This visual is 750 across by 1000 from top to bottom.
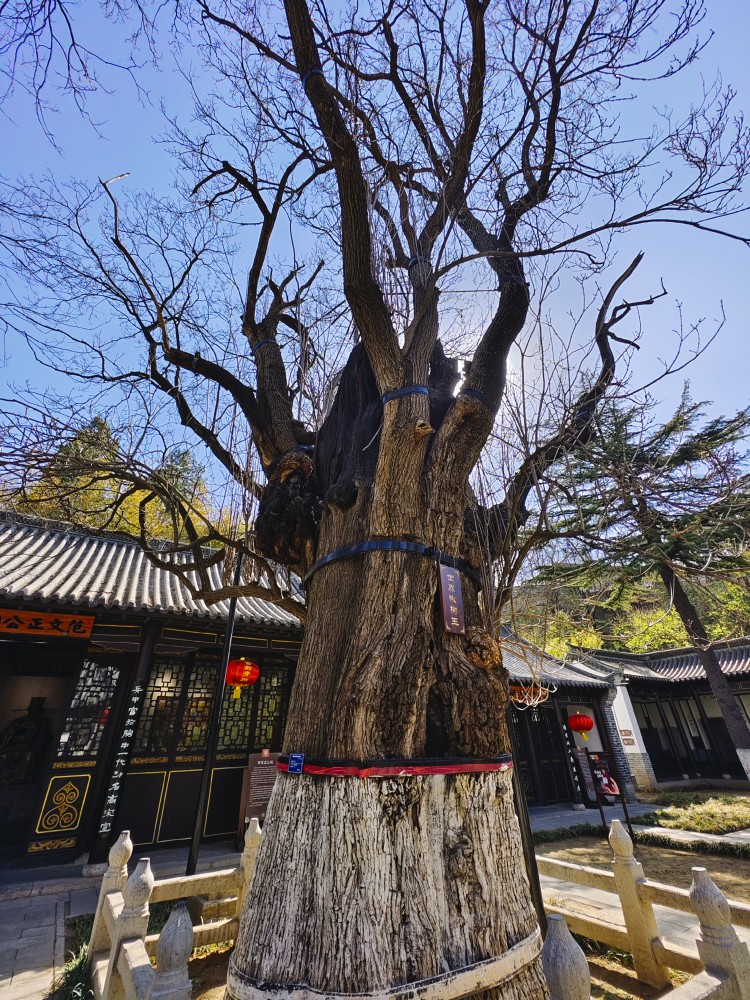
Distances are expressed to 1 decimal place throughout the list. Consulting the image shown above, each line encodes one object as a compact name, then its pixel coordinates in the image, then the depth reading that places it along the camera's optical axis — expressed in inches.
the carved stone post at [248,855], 141.5
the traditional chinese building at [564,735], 403.2
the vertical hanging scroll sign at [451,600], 72.3
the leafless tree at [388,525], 50.5
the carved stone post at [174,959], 67.1
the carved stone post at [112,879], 123.8
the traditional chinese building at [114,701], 219.0
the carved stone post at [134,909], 101.0
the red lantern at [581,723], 367.3
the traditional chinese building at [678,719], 526.9
